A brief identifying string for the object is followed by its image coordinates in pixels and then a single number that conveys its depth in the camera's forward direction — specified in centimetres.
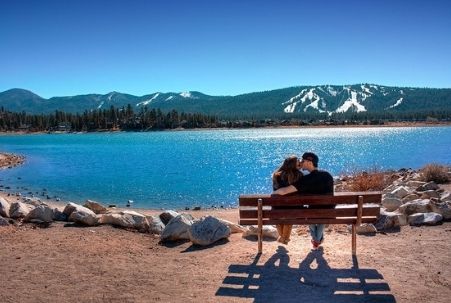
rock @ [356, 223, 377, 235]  1055
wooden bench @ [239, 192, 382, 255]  870
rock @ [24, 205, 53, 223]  1259
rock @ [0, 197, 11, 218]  1294
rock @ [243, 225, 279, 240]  1022
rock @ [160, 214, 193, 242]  1056
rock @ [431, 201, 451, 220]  1141
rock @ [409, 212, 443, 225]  1106
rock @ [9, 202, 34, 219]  1287
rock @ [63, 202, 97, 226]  1240
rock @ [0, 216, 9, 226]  1190
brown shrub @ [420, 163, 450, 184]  2020
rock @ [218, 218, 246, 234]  1127
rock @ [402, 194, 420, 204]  1429
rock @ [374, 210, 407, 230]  1087
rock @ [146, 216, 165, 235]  1180
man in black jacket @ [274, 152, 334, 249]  875
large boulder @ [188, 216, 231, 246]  1002
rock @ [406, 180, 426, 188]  1888
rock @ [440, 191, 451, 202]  1342
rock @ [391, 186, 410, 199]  1514
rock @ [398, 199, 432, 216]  1201
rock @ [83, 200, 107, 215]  1585
